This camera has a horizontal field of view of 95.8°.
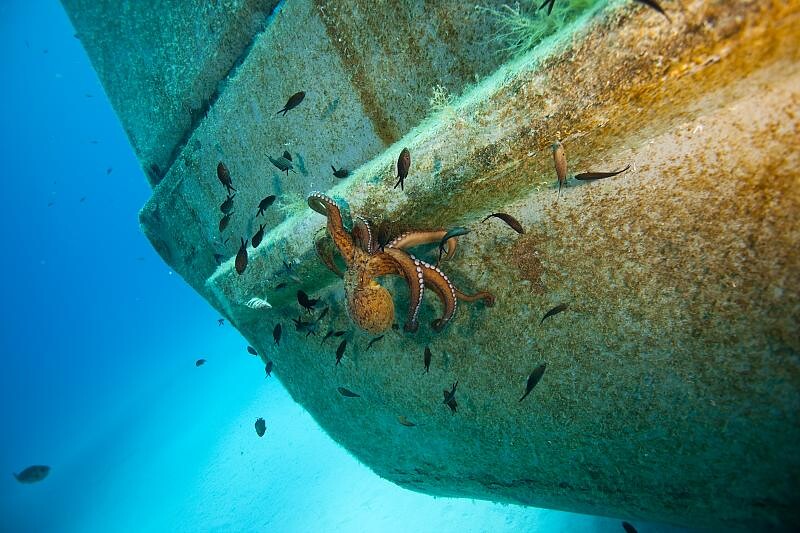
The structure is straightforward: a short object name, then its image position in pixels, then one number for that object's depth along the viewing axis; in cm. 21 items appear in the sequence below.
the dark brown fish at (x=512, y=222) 215
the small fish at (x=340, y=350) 322
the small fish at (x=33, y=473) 875
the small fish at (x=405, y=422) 342
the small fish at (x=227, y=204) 374
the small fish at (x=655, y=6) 135
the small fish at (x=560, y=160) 187
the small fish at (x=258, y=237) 337
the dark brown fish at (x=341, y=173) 308
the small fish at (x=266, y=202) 346
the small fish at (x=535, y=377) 230
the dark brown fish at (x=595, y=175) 193
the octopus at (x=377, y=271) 239
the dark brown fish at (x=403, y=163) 217
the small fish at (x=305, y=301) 317
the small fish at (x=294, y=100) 310
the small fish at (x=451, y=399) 276
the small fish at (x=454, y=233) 215
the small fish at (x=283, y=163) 336
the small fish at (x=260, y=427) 541
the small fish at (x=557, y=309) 225
